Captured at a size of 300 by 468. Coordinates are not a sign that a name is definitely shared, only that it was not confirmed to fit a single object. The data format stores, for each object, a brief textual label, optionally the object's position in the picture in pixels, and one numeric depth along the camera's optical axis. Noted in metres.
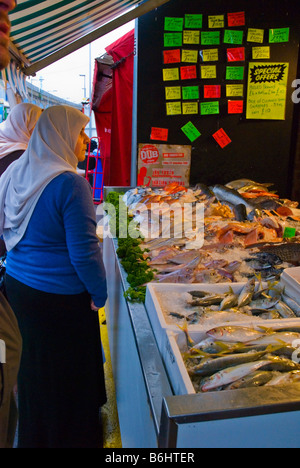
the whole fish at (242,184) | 5.27
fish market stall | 1.18
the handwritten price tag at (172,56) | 5.19
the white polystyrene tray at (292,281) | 2.07
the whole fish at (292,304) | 1.99
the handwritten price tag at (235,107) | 5.42
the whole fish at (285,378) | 1.41
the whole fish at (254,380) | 1.40
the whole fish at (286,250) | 2.73
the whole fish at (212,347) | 1.60
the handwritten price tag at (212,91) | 5.33
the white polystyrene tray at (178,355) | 1.38
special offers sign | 5.36
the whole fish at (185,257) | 2.73
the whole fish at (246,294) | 2.08
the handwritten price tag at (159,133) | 5.47
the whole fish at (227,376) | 1.42
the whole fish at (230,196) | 4.26
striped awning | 3.90
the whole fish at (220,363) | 1.50
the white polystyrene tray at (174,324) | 1.73
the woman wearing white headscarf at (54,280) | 2.13
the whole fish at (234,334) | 1.66
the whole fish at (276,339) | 1.63
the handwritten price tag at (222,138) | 5.55
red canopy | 6.80
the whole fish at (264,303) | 2.06
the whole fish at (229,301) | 2.04
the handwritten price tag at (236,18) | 5.13
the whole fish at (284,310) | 1.95
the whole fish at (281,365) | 1.50
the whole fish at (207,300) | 2.04
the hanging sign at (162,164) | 5.54
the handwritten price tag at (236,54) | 5.23
